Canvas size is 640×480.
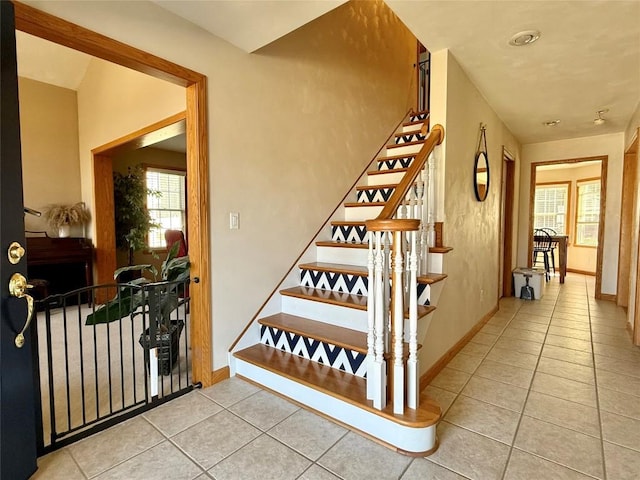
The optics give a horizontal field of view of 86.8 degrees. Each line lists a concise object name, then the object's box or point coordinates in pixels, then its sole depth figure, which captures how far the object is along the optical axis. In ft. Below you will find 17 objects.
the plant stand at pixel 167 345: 7.61
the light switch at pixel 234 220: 8.04
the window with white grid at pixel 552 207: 26.09
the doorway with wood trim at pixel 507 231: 16.39
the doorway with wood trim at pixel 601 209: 16.25
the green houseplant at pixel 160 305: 6.86
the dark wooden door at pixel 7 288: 4.44
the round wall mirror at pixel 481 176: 10.64
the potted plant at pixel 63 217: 14.61
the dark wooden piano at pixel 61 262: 13.84
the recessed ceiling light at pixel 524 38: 7.20
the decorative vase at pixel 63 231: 14.75
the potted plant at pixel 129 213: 16.40
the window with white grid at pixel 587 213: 24.12
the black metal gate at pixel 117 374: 5.88
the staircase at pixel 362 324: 5.57
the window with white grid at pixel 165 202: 18.30
